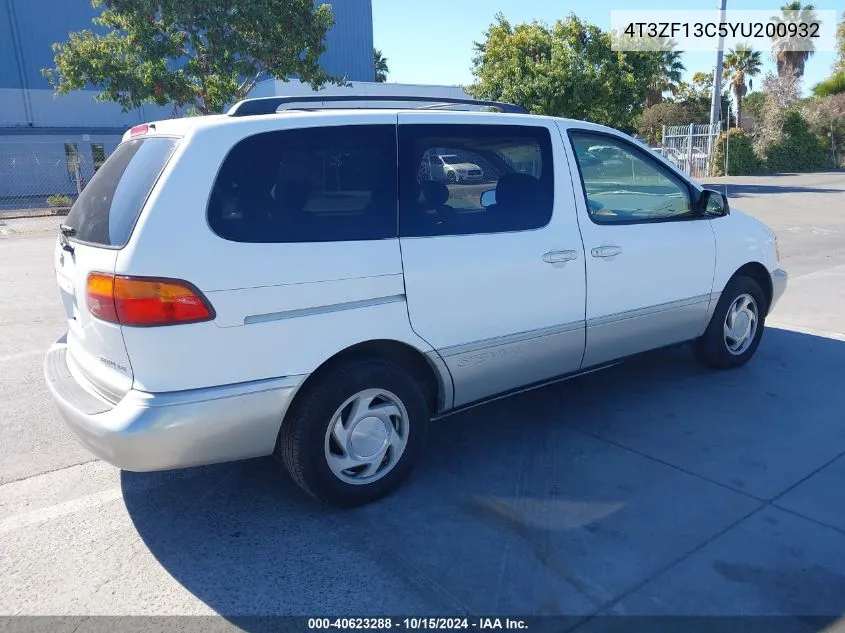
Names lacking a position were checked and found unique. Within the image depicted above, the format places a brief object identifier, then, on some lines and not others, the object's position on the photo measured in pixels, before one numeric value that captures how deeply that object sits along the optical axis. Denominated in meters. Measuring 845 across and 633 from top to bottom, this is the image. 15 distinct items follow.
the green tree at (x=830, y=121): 33.97
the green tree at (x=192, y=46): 16.87
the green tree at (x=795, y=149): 31.81
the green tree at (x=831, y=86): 37.62
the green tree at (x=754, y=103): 35.26
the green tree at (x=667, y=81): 40.59
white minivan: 2.90
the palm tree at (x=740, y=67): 43.31
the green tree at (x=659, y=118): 37.59
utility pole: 25.36
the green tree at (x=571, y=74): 23.50
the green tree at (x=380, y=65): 61.84
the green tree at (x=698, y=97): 41.20
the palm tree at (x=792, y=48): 43.91
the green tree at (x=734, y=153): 29.97
